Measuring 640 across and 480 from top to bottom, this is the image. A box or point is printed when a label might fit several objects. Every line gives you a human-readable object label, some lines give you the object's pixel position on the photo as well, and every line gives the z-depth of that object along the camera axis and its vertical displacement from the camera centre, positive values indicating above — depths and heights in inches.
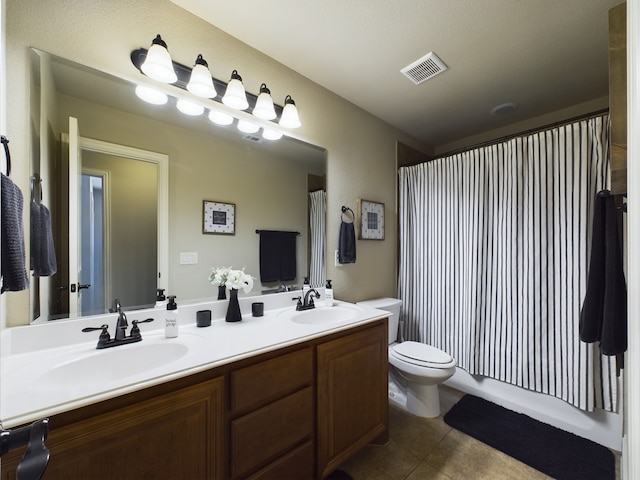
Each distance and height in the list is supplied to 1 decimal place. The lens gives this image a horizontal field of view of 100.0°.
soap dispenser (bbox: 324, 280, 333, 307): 74.2 -15.5
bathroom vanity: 31.0 -24.7
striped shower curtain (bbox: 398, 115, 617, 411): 68.1 -6.1
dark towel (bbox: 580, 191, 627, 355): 47.1 -9.6
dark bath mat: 58.5 -50.3
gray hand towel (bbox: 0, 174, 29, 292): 25.4 -0.1
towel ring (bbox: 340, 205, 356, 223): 86.7 +8.8
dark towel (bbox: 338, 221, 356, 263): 85.0 -0.9
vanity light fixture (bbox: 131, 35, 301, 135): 49.7 +32.2
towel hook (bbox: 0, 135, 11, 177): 30.1 +11.1
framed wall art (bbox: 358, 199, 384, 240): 92.1 +7.1
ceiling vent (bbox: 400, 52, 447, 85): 68.9 +46.1
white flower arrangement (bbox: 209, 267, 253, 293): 58.0 -8.3
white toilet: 70.9 -36.5
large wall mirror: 45.0 +10.5
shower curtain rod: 67.6 +30.4
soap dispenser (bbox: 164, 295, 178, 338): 47.8 -14.2
